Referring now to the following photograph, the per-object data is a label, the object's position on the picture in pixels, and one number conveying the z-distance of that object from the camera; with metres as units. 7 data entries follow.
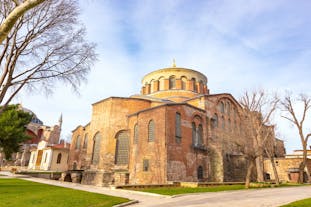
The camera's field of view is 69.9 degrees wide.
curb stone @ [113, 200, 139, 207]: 7.90
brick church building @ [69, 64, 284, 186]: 19.23
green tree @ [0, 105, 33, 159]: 23.72
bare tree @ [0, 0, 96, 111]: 9.22
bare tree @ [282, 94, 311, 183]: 23.80
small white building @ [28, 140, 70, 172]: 37.59
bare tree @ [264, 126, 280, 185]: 21.77
